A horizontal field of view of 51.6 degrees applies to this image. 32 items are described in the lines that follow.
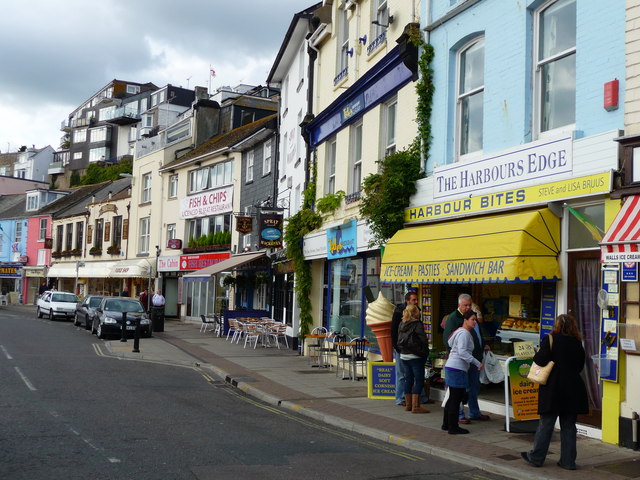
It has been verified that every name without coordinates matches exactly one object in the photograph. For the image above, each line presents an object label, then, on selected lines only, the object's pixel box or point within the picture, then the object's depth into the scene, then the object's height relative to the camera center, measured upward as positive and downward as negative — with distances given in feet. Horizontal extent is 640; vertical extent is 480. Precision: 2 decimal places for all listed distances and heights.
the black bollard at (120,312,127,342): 68.49 -4.98
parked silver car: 111.45 -4.99
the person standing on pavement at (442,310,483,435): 30.09 -3.76
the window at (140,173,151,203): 133.80 +18.16
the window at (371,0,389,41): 51.96 +21.53
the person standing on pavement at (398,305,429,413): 34.81 -3.31
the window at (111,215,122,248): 146.00 +9.97
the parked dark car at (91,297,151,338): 76.69 -4.75
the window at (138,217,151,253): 134.32 +8.76
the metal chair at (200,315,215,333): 90.57 -6.03
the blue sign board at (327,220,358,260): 53.41 +3.65
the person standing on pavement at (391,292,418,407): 37.48 -4.41
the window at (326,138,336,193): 62.13 +11.28
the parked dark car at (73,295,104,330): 90.43 -4.85
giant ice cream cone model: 43.62 -2.52
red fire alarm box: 28.50 +8.56
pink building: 178.70 +5.26
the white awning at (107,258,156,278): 126.62 +1.81
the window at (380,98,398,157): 49.90 +12.15
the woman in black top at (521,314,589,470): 24.02 -3.73
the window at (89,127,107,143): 309.01 +66.34
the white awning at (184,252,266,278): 83.34 +1.97
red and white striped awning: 26.11 +2.30
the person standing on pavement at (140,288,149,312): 105.19 -3.52
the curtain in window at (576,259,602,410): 30.04 -1.06
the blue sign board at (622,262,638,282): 26.94 +0.89
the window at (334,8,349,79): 61.77 +23.22
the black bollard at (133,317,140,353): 62.03 -5.93
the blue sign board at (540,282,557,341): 31.86 -0.82
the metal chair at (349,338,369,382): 47.93 -5.37
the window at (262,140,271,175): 93.79 +17.53
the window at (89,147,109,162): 304.71 +56.34
